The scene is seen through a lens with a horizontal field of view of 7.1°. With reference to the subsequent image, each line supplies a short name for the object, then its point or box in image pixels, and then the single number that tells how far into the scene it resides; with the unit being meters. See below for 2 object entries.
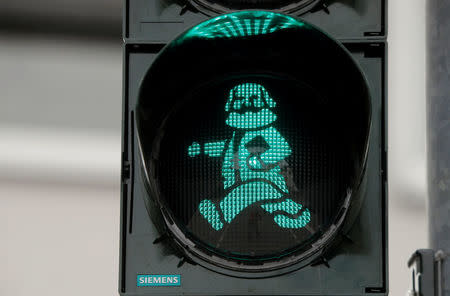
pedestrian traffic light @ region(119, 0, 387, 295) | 3.48
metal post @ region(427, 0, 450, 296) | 3.43
